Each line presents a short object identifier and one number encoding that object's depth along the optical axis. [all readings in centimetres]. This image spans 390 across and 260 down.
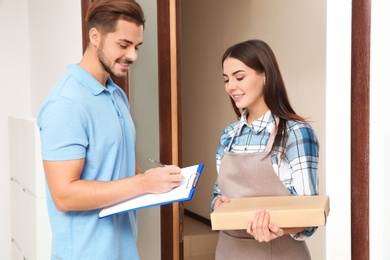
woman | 298
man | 292
